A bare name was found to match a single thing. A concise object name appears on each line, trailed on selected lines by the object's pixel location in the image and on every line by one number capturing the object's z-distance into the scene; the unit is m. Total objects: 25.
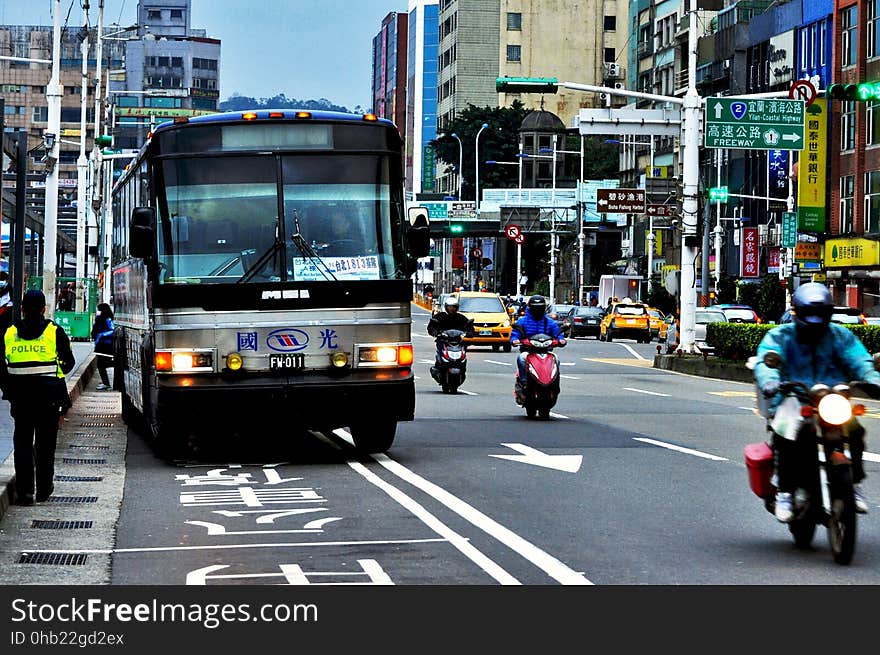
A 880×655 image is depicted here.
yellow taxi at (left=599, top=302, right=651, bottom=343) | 65.06
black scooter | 28.88
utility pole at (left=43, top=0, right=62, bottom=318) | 40.34
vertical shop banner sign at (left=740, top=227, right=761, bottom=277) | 82.56
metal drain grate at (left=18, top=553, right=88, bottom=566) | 10.76
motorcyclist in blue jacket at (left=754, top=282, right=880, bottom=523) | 10.44
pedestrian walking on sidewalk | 31.45
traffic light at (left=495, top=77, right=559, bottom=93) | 37.91
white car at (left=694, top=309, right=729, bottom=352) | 56.80
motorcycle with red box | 9.98
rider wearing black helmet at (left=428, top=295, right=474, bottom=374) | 28.31
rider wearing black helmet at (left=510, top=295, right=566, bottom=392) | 22.58
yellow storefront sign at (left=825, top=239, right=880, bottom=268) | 64.31
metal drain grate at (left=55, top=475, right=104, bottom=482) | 16.03
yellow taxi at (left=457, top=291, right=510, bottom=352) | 51.47
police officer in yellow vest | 13.77
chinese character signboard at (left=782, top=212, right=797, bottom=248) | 69.31
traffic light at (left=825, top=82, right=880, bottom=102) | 29.83
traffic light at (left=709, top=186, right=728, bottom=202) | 65.95
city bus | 16.19
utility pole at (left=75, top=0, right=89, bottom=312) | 56.92
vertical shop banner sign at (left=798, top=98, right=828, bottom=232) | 68.69
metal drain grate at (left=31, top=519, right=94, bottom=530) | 12.68
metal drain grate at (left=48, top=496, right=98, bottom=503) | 14.38
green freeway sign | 40.00
